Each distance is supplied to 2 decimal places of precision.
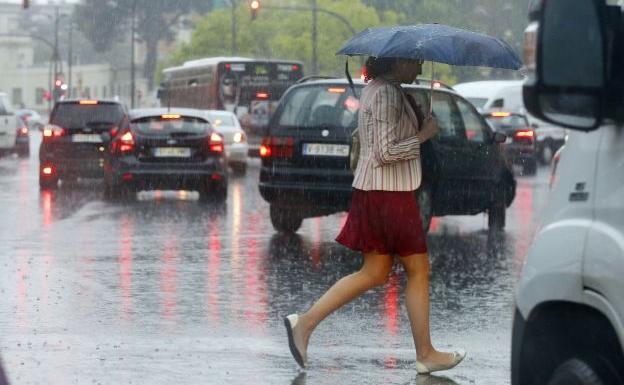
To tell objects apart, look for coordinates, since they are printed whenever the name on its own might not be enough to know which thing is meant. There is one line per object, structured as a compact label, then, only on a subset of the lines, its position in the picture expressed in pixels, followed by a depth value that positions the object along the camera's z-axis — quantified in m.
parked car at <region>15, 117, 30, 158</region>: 42.97
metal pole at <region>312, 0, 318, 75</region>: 62.44
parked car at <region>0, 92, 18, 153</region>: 38.47
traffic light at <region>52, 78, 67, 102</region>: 85.12
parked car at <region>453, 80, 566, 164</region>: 41.31
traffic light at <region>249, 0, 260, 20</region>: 50.34
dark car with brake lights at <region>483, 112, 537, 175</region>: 35.50
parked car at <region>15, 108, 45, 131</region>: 101.62
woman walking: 7.88
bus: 44.22
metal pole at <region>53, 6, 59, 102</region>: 90.79
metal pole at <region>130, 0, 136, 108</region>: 76.76
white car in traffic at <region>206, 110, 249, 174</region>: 33.47
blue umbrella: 7.97
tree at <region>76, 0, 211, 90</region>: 119.49
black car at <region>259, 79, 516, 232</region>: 15.44
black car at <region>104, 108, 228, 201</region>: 22.09
